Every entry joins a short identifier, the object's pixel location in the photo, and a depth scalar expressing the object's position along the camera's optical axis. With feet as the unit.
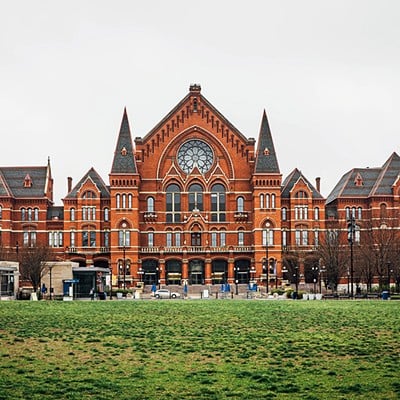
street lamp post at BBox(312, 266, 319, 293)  296.51
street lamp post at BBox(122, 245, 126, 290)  295.97
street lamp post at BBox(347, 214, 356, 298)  194.70
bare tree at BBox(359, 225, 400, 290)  249.14
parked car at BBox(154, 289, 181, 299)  250.16
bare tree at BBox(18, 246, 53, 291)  245.86
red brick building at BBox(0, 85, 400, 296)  321.11
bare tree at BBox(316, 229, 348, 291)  262.88
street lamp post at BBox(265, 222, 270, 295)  307.70
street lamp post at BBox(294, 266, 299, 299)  277.72
